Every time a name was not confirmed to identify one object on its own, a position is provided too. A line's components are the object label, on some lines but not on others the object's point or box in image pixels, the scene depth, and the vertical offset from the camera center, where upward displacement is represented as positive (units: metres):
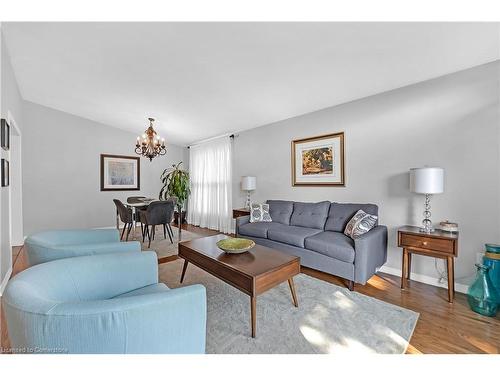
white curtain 5.23 +0.01
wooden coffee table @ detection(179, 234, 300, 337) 1.69 -0.69
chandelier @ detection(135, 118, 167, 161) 3.95 +0.72
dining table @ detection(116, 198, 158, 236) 4.27 -0.42
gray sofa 2.34 -0.65
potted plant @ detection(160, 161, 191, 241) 5.60 -0.07
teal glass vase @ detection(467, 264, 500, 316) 1.90 -0.94
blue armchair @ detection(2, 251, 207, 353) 0.78 -0.52
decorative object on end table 2.24 -0.42
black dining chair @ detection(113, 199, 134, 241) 4.28 -0.55
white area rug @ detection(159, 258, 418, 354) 1.54 -1.10
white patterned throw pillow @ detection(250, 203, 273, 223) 3.71 -0.49
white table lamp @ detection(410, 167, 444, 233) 2.23 +0.04
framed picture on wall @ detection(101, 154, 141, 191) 5.46 +0.29
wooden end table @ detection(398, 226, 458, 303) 2.09 -0.59
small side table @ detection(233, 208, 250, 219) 4.19 -0.53
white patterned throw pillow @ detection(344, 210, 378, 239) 2.55 -0.46
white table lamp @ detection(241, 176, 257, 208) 4.38 +0.03
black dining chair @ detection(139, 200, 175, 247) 4.04 -0.56
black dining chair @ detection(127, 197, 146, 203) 4.80 -0.34
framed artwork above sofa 3.37 +0.39
